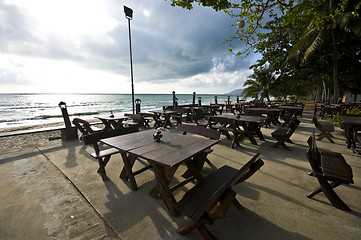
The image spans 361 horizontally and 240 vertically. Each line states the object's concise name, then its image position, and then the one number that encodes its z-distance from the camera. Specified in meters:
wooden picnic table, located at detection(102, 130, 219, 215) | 1.86
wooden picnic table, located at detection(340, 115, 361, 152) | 3.79
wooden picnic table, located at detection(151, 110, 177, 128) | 7.02
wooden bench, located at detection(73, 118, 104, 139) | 4.78
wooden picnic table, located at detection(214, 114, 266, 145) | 4.52
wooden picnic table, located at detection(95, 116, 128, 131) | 5.78
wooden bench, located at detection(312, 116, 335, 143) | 4.63
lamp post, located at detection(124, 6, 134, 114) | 8.56
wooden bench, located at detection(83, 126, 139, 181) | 2.55
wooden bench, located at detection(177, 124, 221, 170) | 2.67
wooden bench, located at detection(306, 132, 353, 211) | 1.84
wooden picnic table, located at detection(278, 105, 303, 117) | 8.34
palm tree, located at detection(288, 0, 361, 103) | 8.77
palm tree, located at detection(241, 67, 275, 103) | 17.44
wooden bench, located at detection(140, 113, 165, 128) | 7.43
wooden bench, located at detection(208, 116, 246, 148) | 4.38
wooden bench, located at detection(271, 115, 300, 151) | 4.09
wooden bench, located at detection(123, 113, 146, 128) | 6.65
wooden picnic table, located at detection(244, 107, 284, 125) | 6.00
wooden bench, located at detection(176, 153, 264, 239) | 1.05
